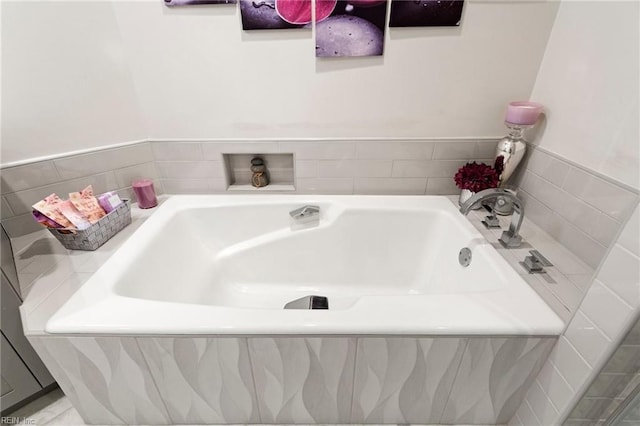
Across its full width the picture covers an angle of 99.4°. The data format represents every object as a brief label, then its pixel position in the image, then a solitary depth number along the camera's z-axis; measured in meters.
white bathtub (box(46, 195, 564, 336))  0.75
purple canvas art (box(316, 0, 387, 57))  1.07
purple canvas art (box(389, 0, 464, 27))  1.06
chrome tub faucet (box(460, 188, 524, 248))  0.88
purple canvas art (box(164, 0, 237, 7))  1.06
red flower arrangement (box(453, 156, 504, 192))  1.21
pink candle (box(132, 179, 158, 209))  1.28
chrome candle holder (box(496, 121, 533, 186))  1.17
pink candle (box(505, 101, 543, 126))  1.08
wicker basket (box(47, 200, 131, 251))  0.98
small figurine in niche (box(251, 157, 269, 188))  1.42
